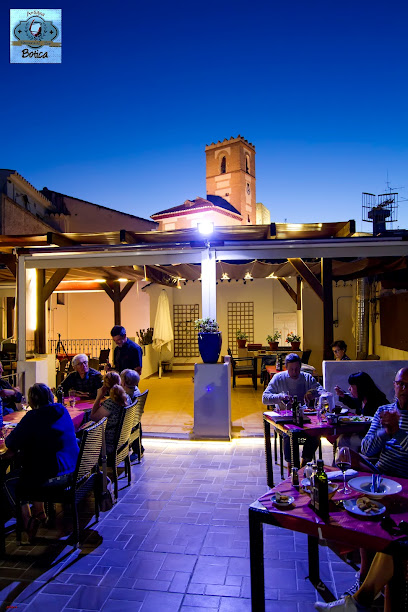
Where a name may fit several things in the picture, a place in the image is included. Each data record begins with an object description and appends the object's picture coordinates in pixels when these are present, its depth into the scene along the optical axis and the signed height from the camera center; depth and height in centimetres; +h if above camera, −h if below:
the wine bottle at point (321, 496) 231 -98
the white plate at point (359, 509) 229 -106
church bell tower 3309 +1106
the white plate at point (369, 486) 251 -104
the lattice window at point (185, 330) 1496 -51
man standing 632 -56
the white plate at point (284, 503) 241 -106
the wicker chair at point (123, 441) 435 -131
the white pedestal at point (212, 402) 653 -131
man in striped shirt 307 -91
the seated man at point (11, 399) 516 -99
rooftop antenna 2033 +479
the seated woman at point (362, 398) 423 -86
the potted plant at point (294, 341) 1117 -70
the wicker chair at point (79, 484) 350 -138
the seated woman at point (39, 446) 346 -104
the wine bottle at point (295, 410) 423 -94
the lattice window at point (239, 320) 1448 -19
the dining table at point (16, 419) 347 -107
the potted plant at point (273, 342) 1176 -76
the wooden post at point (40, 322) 865 -10
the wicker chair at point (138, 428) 512 -137
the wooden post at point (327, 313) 737 +0
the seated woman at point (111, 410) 447 -97
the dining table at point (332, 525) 208 -108
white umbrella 1260 -33
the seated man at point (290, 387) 485 -86
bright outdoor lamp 664 +134
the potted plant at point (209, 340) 667 -39
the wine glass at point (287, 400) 467 -92
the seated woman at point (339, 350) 652 -55
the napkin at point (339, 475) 276 -104
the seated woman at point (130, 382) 510 -78
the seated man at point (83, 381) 572 -86
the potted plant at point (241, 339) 1262 -72
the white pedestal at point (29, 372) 724 -93
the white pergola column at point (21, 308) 772 +16
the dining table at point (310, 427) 397 -107
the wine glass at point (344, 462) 263 -96
